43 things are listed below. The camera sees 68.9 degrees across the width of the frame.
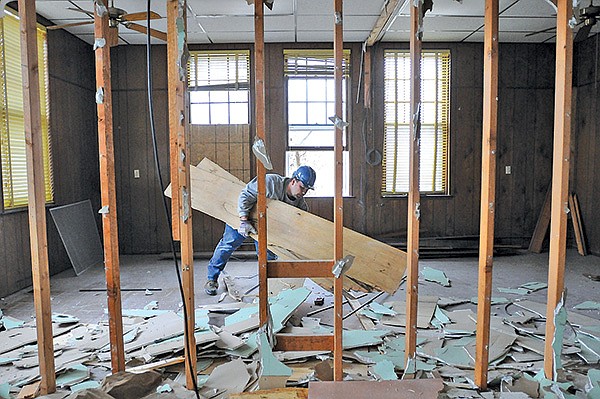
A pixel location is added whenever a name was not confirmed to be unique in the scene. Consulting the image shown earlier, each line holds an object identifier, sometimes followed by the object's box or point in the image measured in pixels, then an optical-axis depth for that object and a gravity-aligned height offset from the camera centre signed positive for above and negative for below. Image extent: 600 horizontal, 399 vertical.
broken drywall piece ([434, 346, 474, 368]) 2.78 -1.23
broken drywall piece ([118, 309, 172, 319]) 3.69 -1.21
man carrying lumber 3.83 -0.19
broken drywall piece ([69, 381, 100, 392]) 2.42 -1.20
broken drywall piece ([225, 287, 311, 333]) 3.32 -1.11
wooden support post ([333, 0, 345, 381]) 2.26 -0.13
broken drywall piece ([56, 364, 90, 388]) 2.50 -1.19
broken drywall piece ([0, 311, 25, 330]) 3.44 -1.20
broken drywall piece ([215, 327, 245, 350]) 2.93 -1.16
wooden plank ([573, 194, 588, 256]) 6.13 -0.85
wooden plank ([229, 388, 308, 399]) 2.14 -1.11
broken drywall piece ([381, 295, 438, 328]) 3.51 -1.23
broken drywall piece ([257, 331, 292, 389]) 2.39 -1.09
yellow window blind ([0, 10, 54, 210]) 4.37 +0.56
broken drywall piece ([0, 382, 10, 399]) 2.37 -1.19
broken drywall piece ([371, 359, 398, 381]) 2.57 -1.21
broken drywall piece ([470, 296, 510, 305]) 4.02 -1.24
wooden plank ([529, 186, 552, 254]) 6.43 -0.91
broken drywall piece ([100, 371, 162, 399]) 2.24 -1.13
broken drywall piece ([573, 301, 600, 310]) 3.87 -1.24
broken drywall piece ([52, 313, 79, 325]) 3.54 -1.20
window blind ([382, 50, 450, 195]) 6.52 +0.71
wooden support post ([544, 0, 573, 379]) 2.22 +0.04
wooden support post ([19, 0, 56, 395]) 2.19 -0.09
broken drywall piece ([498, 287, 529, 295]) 4.37 -1.25
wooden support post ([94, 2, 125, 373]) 2.28 -0.10
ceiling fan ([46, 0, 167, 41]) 3.69 +1.37
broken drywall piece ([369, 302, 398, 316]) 3.72 -1.22
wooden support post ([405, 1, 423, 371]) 2.29 -0.06
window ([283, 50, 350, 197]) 6.44 +0.92
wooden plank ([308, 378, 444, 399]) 2.00 -1.04
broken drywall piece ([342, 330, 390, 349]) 3.05 -1.21
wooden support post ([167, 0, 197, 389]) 2.24 +0.12
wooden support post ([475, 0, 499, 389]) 2.25 -0.13
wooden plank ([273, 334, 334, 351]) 2.52 -1.00
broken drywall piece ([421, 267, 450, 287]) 4.82 -1.24
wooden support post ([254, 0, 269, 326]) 2.30 -0.01
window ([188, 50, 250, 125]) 6.41 +1.22
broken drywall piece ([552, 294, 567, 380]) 2.32 -0.87
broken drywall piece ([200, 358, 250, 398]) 2.40 -1.20
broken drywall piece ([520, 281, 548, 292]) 4.49 -1.24
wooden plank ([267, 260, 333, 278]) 2.45 -0.56
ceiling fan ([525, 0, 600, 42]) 4.16 +1.45
